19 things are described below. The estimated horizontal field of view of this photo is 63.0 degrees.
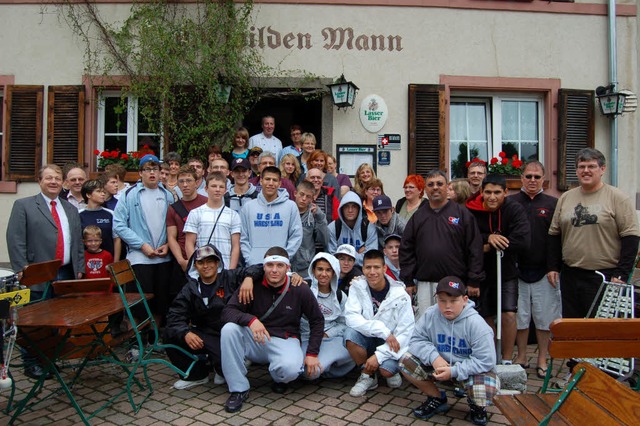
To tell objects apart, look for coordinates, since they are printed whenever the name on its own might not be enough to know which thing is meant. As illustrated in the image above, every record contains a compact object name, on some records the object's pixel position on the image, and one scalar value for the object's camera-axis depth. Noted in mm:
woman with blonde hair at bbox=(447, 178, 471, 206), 5527
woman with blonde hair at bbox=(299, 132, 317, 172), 7156
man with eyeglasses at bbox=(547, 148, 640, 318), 4285
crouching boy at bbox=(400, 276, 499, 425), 3645
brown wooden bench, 2336
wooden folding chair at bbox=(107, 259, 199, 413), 3924
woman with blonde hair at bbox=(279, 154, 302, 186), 6379
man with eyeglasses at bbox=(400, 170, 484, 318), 4473
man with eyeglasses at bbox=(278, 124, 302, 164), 7738
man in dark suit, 4727
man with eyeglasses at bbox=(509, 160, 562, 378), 4781
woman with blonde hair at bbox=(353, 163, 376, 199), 6094
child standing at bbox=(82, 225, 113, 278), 5316
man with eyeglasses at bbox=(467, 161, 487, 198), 5656
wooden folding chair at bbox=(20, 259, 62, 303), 3613
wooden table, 3305
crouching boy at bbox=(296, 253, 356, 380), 4512
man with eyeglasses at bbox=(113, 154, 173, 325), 5312
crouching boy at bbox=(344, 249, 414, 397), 4258
